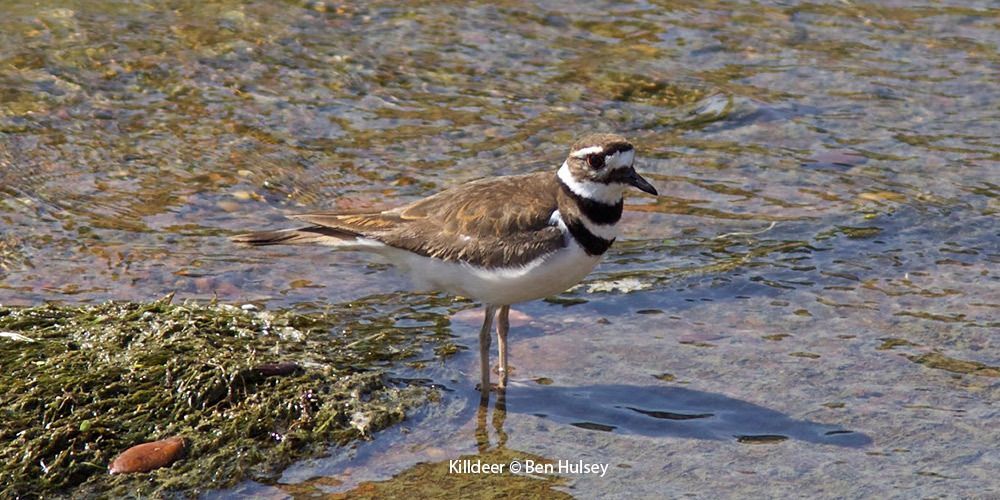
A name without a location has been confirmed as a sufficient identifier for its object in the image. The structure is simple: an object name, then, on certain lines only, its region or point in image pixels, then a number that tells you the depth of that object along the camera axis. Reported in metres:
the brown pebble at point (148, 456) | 11.50
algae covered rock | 11.55
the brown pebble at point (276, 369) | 12.92
